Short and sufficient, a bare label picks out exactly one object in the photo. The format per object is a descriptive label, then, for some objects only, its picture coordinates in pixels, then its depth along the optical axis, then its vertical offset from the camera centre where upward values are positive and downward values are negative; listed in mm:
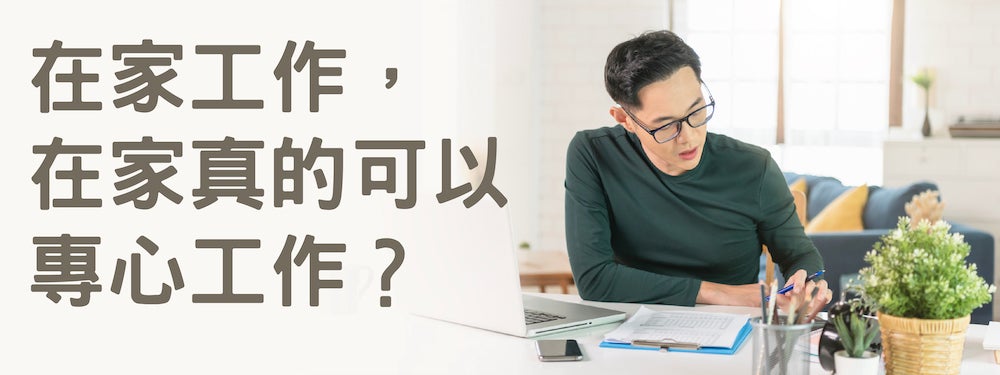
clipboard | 1658 -285
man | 2141 -66
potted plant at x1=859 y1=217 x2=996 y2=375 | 1360 -159
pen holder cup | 1387 -237
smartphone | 1608 -286
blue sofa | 3898 -244
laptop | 1711 -187
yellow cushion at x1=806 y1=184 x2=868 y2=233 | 4430 -164
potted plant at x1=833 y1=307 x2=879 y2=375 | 1386 -231
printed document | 1711 -271
